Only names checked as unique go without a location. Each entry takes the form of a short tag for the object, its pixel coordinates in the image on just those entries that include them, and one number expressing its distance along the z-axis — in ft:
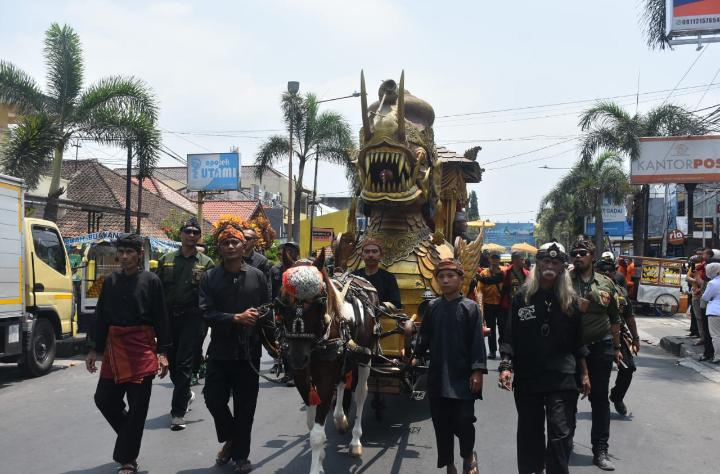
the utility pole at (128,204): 61.30
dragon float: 23.43
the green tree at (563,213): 129.49
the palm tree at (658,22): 49.42
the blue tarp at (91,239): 44.70
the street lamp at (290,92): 89.20
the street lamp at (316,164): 90.81
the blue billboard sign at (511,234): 246.88
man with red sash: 16.71
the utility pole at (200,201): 101.13
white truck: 30.25
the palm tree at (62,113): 49.57
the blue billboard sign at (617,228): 131.34
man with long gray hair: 14.83
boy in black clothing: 15.20
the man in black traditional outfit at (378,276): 21.09
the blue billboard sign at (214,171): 107.45
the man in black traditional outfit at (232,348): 17.43
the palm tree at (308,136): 91.61
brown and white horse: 14.98
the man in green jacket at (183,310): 21.99
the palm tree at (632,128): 74.79
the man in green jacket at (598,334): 18.30
